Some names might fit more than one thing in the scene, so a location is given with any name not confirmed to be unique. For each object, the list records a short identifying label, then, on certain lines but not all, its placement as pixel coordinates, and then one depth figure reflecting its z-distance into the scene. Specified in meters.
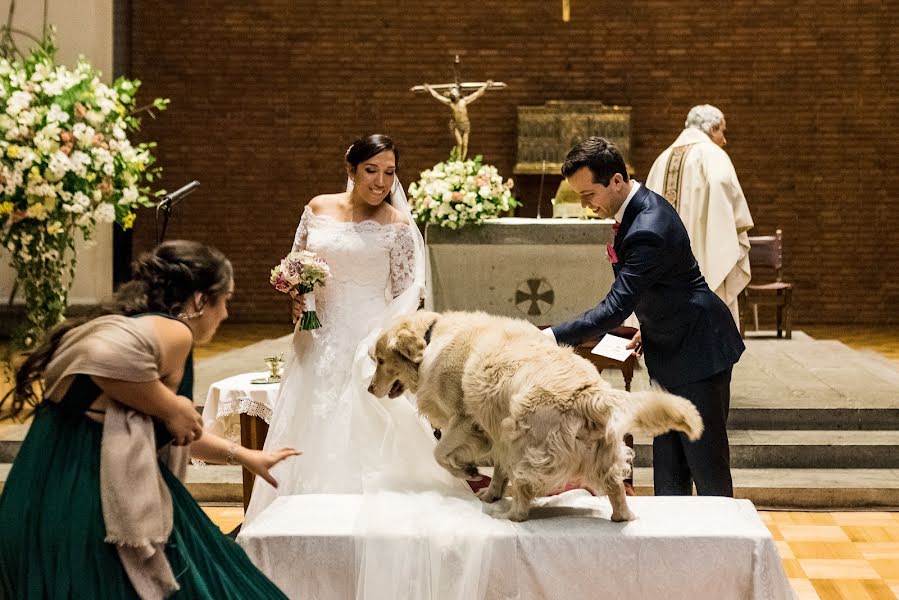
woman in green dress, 2.33
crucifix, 8.39
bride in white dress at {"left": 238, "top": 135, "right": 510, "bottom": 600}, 4.29
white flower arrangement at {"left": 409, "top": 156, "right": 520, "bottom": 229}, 7.12
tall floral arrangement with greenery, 4.84
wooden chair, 10.57
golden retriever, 2.92
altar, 7.29
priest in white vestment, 7.57
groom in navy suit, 3.68
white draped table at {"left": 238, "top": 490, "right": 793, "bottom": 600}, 2.99
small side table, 5.02
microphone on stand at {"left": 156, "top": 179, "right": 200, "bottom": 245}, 4.84
